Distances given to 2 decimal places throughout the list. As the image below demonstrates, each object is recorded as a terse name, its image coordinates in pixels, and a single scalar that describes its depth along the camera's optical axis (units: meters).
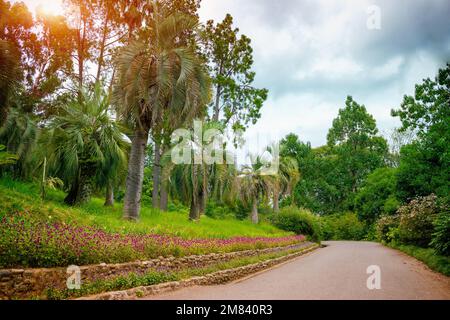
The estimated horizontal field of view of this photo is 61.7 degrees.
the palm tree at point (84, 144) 15.63
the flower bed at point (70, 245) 7.02
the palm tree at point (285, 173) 40.62
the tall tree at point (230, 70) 28.09
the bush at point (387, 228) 30.83
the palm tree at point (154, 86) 16.03
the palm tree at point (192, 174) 22.00
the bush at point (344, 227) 55.28
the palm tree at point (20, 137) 18.34
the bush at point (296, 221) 33.31
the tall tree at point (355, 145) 58.69
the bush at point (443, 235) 13.22
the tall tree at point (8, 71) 13.04
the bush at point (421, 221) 20.10
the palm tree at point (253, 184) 33.69
